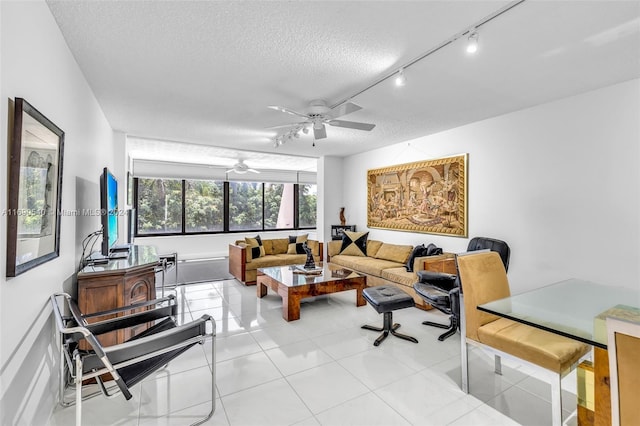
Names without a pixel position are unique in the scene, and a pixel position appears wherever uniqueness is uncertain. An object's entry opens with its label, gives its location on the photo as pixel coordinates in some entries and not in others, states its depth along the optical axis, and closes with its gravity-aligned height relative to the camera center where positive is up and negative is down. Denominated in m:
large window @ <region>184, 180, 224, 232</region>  8.34 +0.36
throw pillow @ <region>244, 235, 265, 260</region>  5.52 -0.55
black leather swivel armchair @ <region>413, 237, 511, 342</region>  2.96 -0.79
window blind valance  7.64 +1.30
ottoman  2.95 -0.86
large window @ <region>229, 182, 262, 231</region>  8.94 +0.38
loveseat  5.34 -0.72
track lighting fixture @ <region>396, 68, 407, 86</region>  2.56 +1.22
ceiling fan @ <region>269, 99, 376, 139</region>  3.17 +1.13
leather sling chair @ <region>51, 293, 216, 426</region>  1.57 -0.78
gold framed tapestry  4.48 +0.37
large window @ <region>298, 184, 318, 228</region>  10.09 +0.44
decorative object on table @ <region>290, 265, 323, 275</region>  4.36 -0.80
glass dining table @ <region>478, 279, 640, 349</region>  1.55 -0.57
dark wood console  2.33 -0.57
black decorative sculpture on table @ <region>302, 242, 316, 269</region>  4.51 -0.68
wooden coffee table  3.64 -0.88
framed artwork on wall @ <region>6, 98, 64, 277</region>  1.34 +0.15
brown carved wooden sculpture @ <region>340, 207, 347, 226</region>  6.94 -0.03
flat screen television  2.60 +0.08
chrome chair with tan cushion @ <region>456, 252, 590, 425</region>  1.74 -0.79
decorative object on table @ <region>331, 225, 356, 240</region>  6.59 -0.25
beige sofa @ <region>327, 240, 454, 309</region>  4.09 -0.77
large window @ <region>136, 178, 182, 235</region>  7.85 +0.33
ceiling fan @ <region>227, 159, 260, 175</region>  7.25 +1.26
